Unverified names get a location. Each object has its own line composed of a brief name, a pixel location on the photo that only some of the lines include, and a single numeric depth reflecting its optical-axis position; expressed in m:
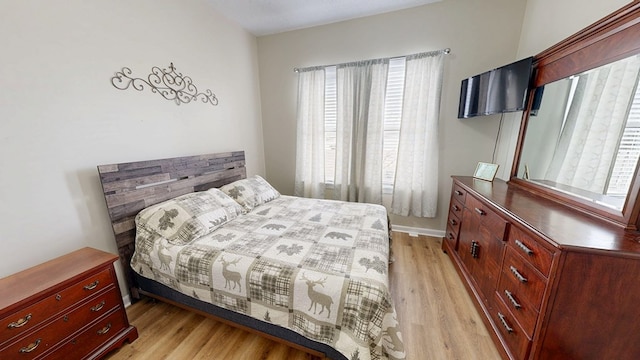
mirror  1.12
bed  1.12
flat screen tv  1.80
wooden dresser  0.92
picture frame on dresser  2.16
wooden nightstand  1.00
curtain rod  2.41
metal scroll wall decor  1.68
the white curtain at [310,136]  2.97
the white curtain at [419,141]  2.52
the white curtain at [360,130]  2.72
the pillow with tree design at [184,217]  1.63
